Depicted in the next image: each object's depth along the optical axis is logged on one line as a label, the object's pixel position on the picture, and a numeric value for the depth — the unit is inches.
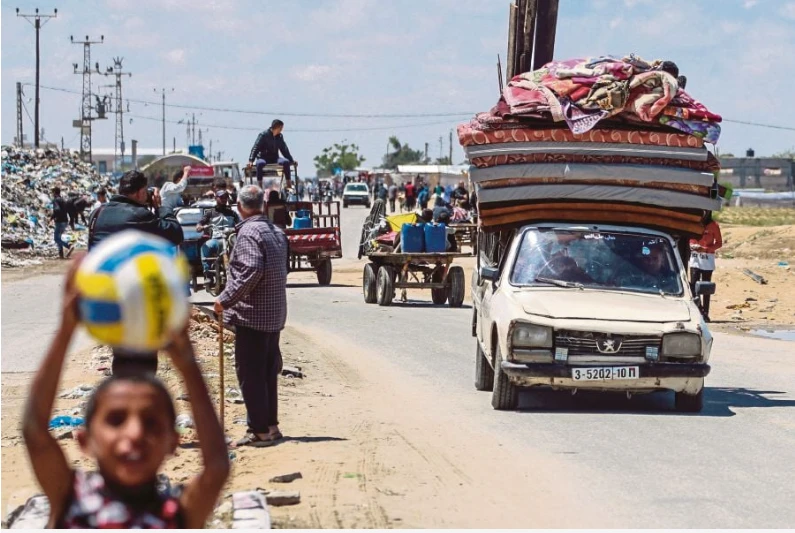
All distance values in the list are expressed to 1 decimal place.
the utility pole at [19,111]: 4282.7
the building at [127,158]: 6978.4
